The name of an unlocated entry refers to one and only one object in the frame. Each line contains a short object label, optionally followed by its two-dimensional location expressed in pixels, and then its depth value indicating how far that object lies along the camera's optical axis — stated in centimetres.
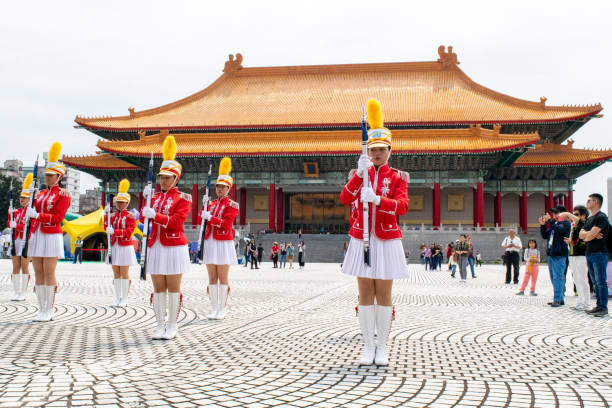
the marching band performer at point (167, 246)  566
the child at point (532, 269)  1114
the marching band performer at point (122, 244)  828
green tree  4925
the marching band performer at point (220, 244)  713
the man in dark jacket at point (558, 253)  908
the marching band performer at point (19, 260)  879
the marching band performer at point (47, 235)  664
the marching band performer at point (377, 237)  463
